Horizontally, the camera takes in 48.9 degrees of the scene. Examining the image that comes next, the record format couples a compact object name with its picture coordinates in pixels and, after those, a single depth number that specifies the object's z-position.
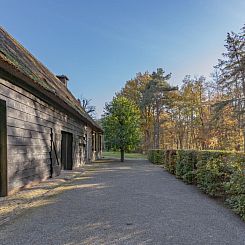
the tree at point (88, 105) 49.34
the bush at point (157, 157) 19.40
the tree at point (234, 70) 19.49
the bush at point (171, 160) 12.38
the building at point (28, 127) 6.17
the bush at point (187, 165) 9.00
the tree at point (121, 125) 22.67
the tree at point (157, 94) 37.69
